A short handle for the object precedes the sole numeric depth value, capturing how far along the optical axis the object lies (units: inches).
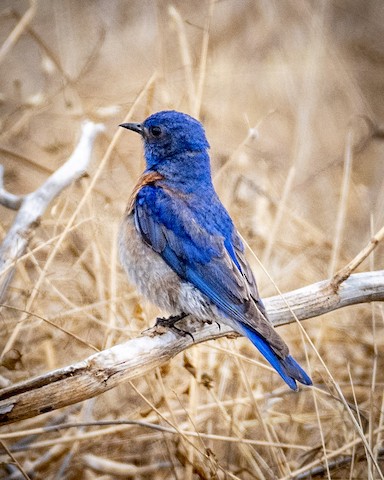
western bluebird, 234.5
